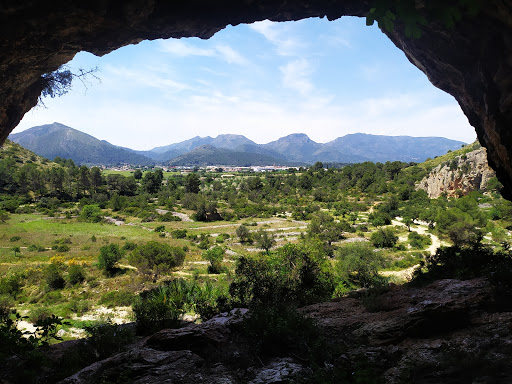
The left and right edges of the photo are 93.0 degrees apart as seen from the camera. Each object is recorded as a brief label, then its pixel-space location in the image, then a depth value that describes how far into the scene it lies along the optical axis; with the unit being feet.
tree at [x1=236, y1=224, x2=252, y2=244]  147.67
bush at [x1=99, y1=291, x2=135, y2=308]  59.56
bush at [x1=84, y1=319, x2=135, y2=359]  23.59
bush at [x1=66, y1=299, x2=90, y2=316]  54.75
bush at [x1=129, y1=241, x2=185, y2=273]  76.48
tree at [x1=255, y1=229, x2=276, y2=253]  122.11
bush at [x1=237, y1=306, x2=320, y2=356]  19.33
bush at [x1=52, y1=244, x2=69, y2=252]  115.03
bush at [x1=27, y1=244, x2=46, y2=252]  113.62
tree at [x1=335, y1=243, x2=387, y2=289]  70.00
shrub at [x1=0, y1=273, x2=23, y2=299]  64.51
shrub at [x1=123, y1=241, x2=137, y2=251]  113.14
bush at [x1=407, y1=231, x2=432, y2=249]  114.52
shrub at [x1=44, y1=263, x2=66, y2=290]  71.97
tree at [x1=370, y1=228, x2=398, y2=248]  121.67
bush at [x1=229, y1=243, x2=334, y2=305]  40.68
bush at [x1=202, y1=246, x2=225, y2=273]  91.56
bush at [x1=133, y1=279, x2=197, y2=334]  34.60
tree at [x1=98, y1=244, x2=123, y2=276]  85.25
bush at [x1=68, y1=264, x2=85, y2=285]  75.00
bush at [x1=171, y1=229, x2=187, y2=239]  152.15
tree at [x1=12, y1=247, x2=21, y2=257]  107.00
